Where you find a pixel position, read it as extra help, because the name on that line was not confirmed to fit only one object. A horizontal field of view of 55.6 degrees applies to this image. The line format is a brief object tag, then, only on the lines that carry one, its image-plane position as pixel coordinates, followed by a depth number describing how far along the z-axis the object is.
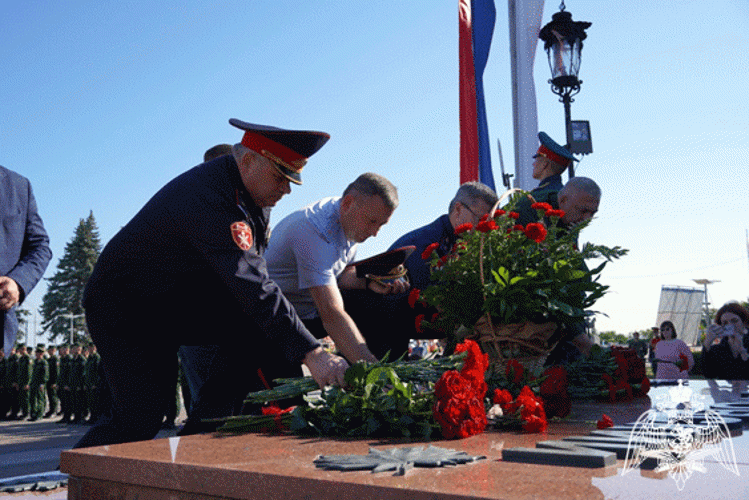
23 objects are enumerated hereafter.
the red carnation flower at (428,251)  2.87
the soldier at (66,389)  14.38
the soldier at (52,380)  15.88
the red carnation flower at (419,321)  2.96
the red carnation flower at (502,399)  2.12
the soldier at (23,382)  15.95
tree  60.78
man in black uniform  2.52
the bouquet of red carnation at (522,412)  1.99
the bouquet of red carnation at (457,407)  1.83
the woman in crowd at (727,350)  6.28
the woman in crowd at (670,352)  5.57
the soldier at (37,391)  15.83
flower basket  2.53
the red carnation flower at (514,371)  2.41
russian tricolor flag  7.25
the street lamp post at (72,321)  58.13
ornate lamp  6.99
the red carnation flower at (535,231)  2.49
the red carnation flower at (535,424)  1.98
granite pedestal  1.20
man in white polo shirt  3.00
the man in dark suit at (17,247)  2.90
